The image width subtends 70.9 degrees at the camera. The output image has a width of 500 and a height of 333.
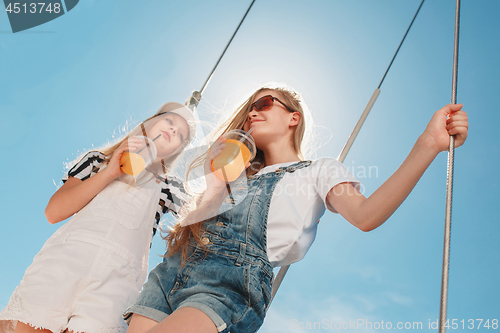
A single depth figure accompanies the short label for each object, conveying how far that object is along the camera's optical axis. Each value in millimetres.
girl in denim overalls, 1149
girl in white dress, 1446
